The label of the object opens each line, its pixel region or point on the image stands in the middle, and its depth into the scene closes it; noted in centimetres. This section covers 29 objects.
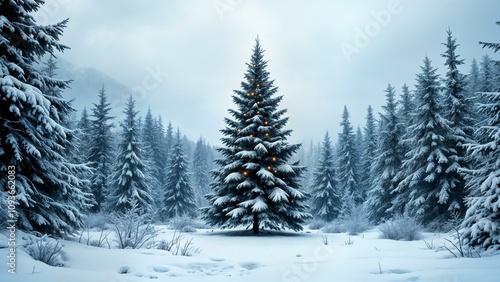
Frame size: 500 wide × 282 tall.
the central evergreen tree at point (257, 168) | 1526
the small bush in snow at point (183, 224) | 1673
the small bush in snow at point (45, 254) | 499
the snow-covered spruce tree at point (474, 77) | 3429
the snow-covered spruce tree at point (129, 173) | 2842
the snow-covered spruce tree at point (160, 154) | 4650
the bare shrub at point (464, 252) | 592
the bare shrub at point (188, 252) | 755
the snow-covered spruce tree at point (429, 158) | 1739
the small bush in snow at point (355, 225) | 1750
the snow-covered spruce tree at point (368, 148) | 3524
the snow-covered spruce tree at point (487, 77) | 2552
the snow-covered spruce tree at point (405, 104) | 2648
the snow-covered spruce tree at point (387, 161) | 2552
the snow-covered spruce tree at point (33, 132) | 671
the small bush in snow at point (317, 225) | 2514
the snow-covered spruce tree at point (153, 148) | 4178
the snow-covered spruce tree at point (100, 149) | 2906
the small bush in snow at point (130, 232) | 791
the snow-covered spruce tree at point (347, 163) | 3603
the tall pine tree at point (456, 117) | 1731
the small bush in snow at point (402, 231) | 1137
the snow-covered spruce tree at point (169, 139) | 5539
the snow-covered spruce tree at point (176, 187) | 3725
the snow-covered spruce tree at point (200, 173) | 5516
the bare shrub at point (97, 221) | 1895
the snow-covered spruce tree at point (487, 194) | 622
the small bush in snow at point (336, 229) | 1967
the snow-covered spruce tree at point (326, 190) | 3472
